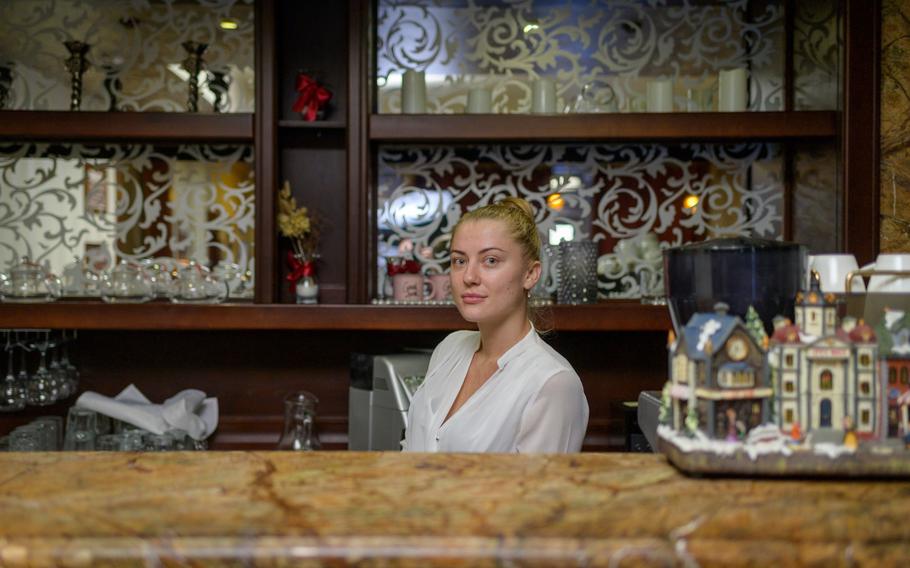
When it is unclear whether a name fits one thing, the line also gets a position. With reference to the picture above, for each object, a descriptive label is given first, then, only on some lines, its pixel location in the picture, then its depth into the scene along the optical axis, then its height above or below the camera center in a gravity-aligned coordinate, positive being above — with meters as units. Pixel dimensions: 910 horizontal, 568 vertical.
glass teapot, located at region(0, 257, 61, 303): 3.00 -0.03
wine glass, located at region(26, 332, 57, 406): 3.00 -0.38
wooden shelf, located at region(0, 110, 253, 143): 2.95 +0.53
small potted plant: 3.07 +0.12
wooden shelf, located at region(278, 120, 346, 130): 3.04 +0.55
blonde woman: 1.88 -0.22
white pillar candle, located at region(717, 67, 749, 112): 3.08 +0.68
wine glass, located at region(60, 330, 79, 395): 3.12 -0.35
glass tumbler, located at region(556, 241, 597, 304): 3.04 +0.02
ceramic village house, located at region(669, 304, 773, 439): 1.15 -0.14
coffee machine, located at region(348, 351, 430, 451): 2.81 -0.40
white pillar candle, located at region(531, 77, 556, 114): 3.08 +0.66
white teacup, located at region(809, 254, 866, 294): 1.54 +0.02
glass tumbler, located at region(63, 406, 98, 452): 2.98 -0.53
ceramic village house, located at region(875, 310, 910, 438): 1.15 -0.12
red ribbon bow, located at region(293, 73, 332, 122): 3.12 +0.66
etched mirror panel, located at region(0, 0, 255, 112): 3.22 +0.88
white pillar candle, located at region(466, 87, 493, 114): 3.10 +0.65
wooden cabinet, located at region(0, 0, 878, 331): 2.81 +0.50
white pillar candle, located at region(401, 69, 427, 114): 3.12 +0.68
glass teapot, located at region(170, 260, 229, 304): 3.01 -0.04
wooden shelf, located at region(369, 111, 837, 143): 2.95 +0.53
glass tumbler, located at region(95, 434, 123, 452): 2.88 -0.56
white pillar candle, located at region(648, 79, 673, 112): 3.11 +0.67
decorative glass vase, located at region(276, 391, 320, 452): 3.08 -0.52
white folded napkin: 2.97 -0.47
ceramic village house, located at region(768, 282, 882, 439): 1.15 -0.13
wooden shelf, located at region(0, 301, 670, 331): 2.88 -0.13
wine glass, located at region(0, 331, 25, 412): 2.96 -0.40
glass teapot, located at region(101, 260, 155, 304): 3.02 -0.03
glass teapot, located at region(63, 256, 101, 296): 3.23 +0.00
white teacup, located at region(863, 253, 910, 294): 1.36 +0.00
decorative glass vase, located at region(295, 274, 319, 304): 3.06 -0.04
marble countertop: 0.89 -0.27
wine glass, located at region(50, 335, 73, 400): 3.05 -0.36
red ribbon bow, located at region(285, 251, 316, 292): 3.10 +0.04
